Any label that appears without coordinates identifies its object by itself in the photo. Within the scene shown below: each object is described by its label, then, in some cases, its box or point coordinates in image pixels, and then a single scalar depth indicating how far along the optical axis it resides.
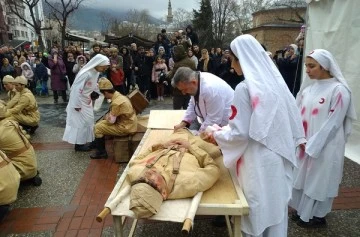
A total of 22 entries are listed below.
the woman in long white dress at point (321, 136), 2.94
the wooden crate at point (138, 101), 5.77
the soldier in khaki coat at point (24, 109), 6.07
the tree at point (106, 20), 51.72
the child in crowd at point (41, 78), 11.54
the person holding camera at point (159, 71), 10.48
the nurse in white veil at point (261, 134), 2.07
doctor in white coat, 3.21
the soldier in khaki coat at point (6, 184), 3.26
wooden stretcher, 2.08
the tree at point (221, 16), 36.00
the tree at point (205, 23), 32.28
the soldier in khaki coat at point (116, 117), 4.90
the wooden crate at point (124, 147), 5.06
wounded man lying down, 1.96
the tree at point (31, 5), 21.39
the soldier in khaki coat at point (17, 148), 3.84
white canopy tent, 4.66
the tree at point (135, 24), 51.81
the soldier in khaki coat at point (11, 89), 6.04
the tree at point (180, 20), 48.52
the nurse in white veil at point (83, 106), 5.40
